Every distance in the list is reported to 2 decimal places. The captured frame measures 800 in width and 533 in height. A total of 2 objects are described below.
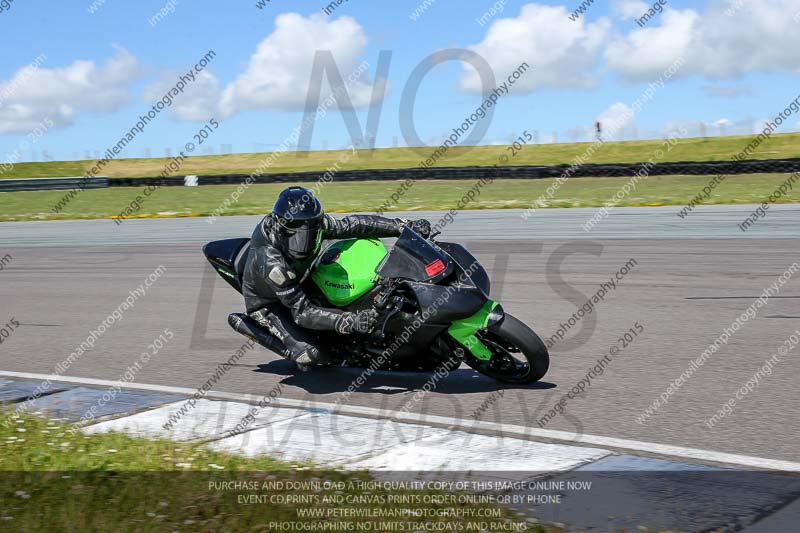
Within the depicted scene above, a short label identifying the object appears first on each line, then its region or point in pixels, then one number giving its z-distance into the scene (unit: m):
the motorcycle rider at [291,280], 13.19
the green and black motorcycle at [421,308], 12.52
